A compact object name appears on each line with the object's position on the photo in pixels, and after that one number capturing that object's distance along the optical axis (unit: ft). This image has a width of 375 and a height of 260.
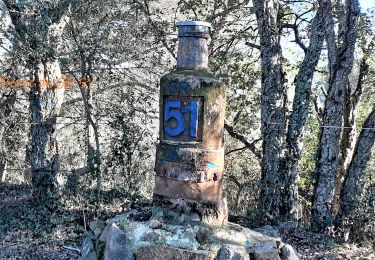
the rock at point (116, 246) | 12.26
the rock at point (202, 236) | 12.25
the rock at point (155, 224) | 12.72
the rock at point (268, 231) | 15.38
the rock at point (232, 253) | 11.73
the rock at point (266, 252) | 12.18
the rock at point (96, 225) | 15.05
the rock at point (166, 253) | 11.70
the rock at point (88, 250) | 13.84
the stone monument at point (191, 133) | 12.76
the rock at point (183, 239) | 12.03
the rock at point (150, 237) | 12.32
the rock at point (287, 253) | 12.62
